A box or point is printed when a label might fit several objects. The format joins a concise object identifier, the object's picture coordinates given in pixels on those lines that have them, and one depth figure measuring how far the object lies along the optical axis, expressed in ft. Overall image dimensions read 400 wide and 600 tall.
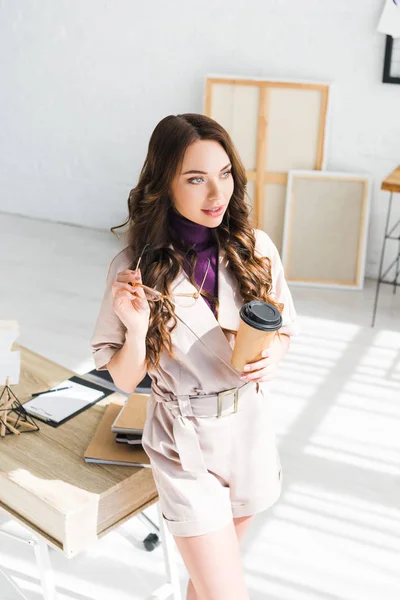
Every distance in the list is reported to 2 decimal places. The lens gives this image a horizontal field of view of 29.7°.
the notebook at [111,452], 6.81
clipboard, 7.66
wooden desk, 6.29
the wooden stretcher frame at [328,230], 16.78
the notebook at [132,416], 7.05
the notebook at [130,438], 7.00
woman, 5.80
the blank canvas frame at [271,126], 16.81
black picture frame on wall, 15.81
